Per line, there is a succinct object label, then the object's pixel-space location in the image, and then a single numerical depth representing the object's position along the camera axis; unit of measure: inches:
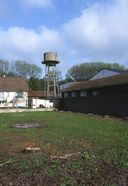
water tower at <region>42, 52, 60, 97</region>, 1056.8
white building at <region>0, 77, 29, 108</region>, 969.8
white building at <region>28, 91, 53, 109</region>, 924.9
